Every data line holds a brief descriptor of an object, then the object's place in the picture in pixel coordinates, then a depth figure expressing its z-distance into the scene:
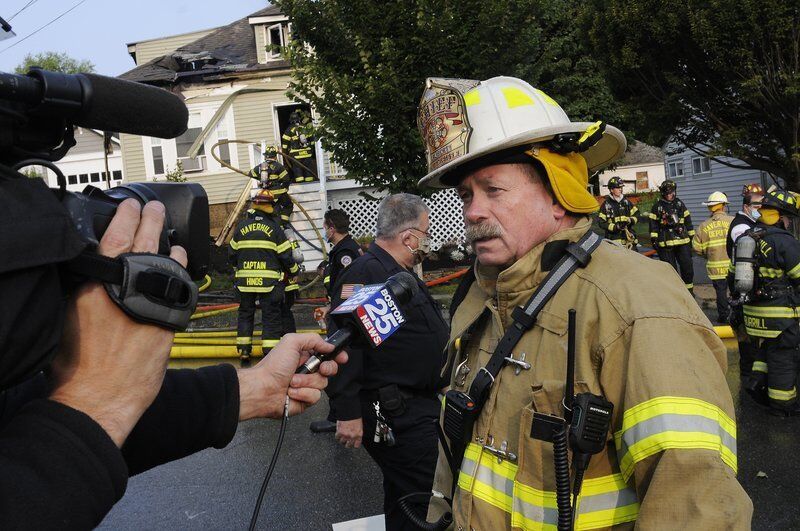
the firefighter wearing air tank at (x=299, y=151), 17.32
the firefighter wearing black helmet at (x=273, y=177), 10.46
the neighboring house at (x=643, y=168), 48.53
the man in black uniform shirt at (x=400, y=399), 3.65
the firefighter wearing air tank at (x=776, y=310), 6.43
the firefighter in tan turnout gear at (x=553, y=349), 1.55
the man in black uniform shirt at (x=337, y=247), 6.66
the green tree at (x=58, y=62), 52.74
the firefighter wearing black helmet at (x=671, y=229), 12.18
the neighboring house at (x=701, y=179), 21.73
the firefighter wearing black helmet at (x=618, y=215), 13.43
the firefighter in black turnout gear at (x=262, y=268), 8.87
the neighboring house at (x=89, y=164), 36.81
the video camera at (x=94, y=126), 1.05
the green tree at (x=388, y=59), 9.88
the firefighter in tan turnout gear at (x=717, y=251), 10.36
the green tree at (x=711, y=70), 10.87
